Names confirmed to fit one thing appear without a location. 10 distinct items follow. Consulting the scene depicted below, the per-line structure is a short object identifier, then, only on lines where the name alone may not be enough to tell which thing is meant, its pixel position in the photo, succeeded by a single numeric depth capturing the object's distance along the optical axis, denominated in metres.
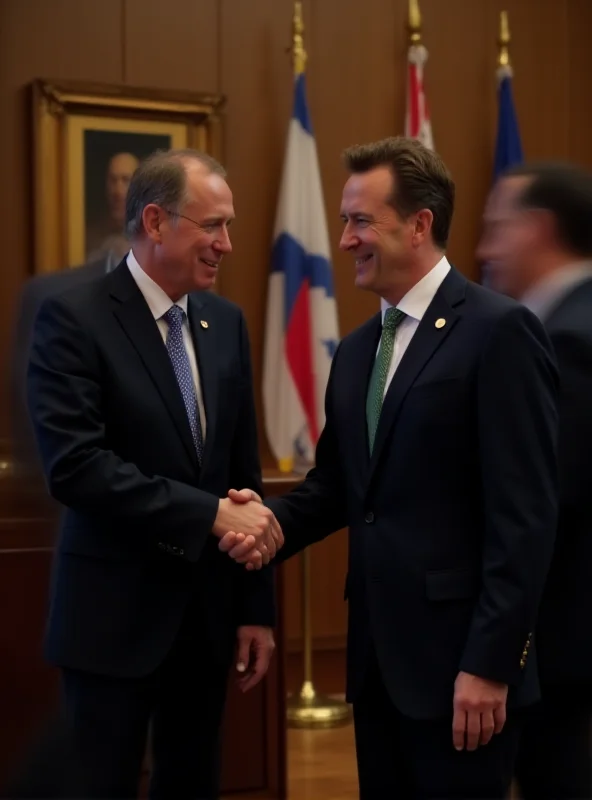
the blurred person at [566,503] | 2.41
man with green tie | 2.14
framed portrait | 5.64
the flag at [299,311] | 5.99
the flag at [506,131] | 6.47
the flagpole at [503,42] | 6.61
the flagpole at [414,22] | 6.35
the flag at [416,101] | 6.29
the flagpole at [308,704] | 5.41
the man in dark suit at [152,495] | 2.40
